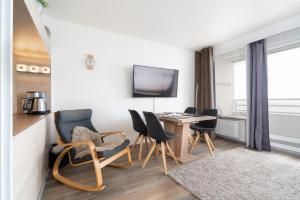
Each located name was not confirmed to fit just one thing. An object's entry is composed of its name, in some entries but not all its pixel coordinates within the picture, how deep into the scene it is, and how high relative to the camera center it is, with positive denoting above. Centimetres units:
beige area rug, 172 -109
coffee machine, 200 -5
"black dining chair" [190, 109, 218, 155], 291 -56
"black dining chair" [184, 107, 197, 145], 341 -26
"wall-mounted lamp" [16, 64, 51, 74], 216 +49
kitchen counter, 95 -19
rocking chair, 176 -64
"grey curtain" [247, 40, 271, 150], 311 +3
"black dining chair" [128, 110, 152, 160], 259 -45
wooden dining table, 256 -68
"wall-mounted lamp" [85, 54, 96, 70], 292 +77
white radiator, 371 -76
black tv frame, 326 +9
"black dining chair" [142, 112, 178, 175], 219 -48
